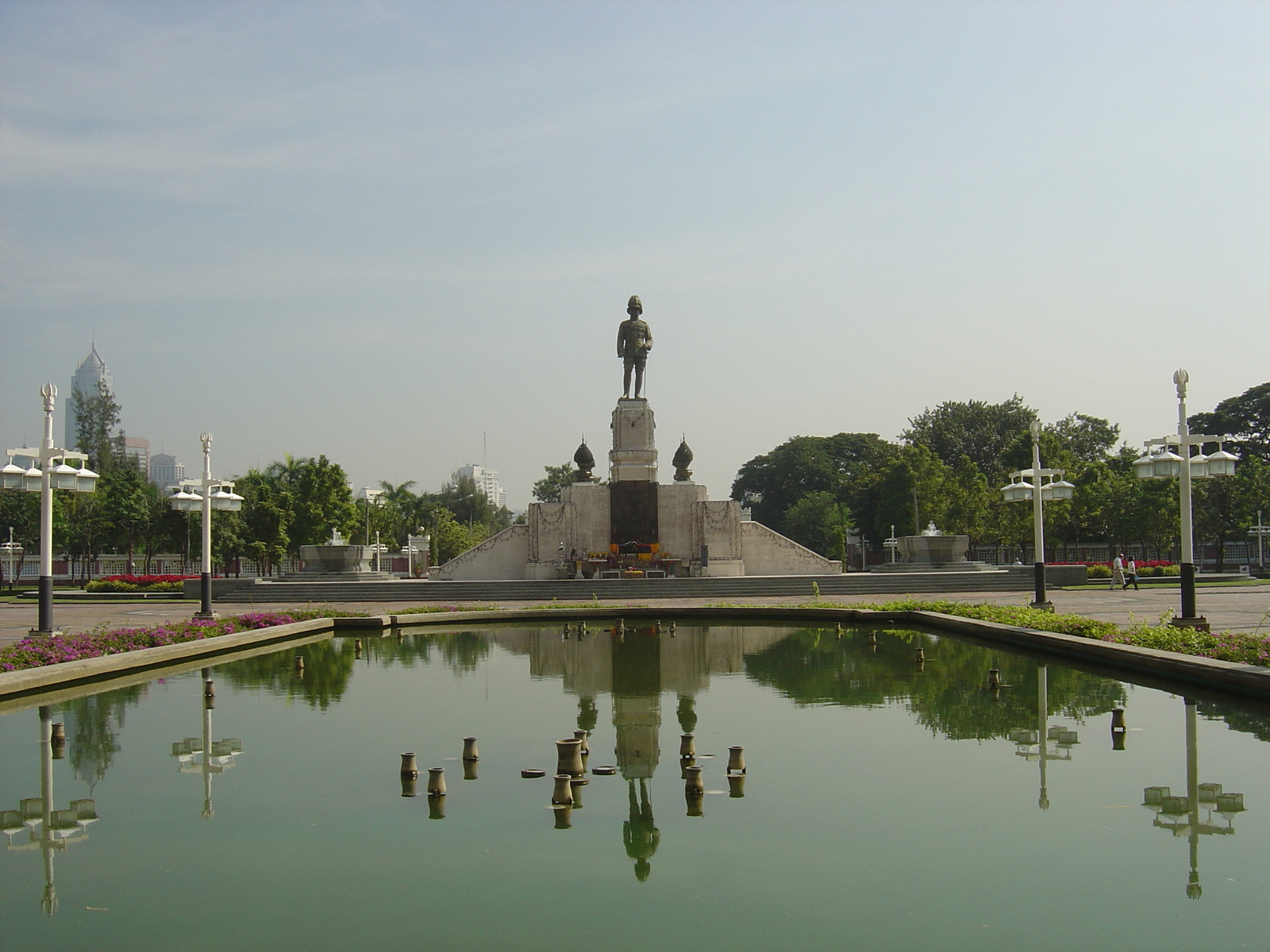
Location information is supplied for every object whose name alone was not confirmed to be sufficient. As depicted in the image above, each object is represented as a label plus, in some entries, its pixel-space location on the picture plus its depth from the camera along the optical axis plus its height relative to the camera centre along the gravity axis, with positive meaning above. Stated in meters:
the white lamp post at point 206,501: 21.28 +0.43
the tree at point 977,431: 62.47 +4.89
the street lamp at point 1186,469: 15.34 +0.63
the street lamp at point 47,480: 16.78 +0.70
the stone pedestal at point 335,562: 34.00 -1.33
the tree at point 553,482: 78.62 +2.72
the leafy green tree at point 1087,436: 62.44 +4.52
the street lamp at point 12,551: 45.03 -1.14
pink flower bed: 13.30 -1.67
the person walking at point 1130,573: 30.83 -1.78
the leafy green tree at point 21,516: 48.91 +0.37
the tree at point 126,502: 47.22 +0.93
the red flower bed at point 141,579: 35.89 -1.89
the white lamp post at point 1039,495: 20.64 +0.38
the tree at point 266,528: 47.03 -0.28
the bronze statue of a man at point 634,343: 37.91 +6.17
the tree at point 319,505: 47.59 +0.75
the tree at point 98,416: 67.50 +6.80
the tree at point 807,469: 77.31 +3.47
